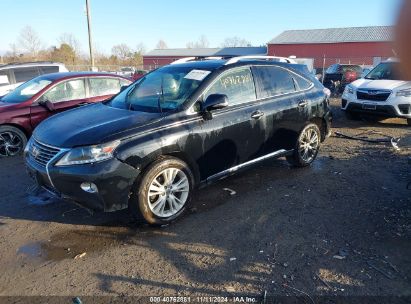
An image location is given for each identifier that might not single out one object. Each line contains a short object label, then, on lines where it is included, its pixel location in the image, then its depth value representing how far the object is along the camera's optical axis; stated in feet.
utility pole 73.82
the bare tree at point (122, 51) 272.88
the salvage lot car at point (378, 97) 28.91
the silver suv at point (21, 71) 34.40
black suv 12.03
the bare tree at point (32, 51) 201.46
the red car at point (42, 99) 22.74
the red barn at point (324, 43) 143.95
